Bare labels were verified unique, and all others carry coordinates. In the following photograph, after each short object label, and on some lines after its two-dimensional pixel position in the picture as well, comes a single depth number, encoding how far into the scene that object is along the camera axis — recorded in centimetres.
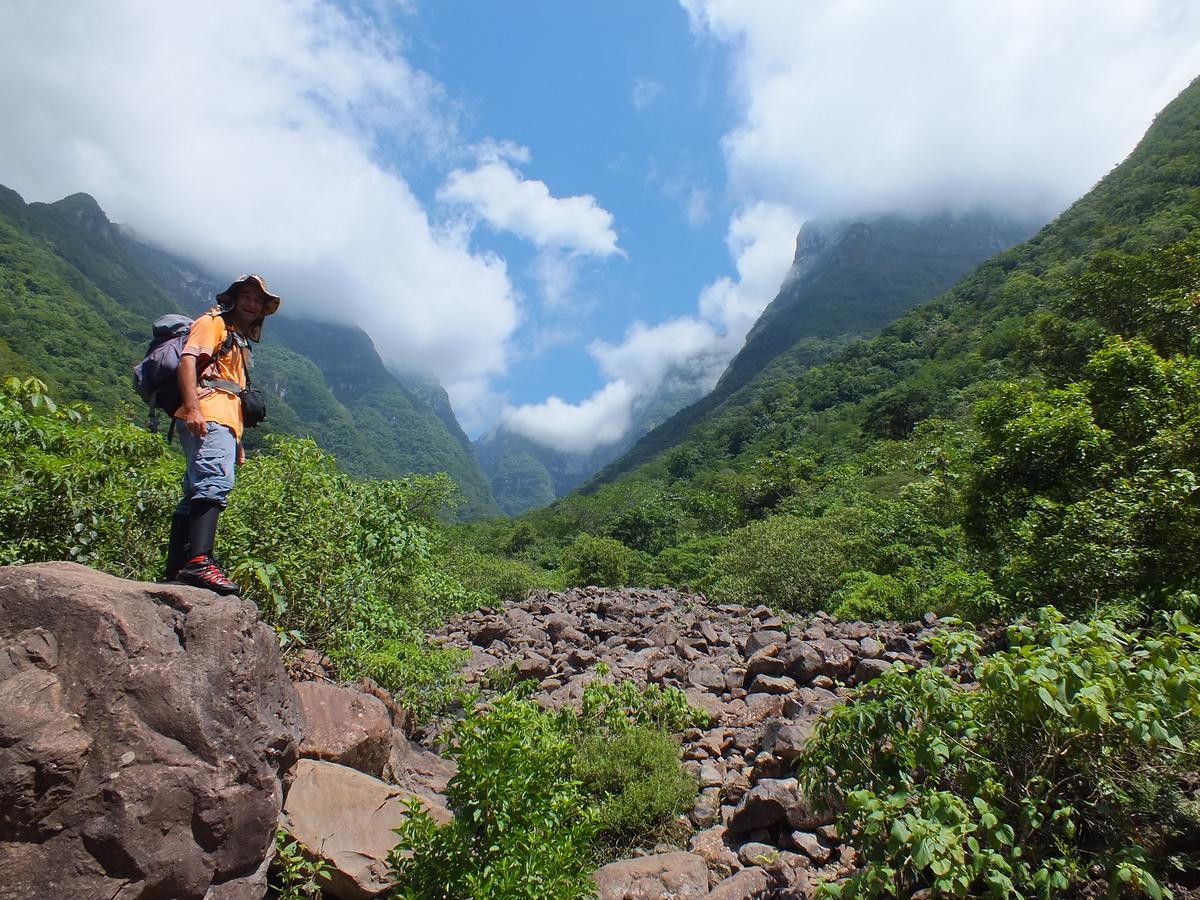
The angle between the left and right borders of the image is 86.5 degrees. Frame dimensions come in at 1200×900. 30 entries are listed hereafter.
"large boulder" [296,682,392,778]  504
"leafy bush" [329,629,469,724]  667
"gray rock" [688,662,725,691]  962
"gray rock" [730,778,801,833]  525
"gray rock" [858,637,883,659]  1001
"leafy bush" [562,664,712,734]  735
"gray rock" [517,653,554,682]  1059
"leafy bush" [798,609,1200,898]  289
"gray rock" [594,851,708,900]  438
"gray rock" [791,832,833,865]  475
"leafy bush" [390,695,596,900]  354
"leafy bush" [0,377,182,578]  520
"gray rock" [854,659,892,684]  862
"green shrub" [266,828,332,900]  381
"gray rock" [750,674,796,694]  902
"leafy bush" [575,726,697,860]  554
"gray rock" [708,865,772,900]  426
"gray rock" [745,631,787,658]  1111
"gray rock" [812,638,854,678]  935
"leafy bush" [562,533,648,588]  2673
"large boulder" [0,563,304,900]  290
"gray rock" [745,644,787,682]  975
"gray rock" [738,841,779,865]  480
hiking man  395
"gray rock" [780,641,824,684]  936
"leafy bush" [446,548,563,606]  2216
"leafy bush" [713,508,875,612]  1792
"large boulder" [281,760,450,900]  405
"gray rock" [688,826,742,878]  494
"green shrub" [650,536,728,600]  2775
